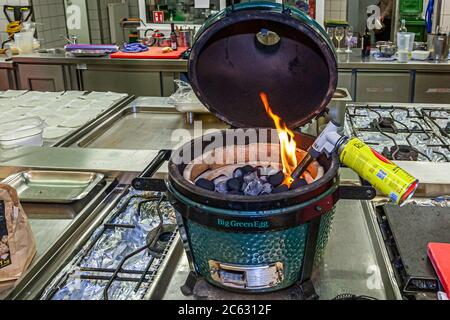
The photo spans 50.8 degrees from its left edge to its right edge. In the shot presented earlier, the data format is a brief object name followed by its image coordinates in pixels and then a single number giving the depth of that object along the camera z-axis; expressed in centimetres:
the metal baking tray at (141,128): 219
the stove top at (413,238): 102
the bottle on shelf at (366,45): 414
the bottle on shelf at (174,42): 446
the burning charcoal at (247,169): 117
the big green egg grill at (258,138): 90
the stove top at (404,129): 192
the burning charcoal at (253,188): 107
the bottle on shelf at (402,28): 411
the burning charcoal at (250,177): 113
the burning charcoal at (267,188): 107
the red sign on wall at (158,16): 587
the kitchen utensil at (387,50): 404
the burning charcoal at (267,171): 121
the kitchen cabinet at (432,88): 386
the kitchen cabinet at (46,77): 440
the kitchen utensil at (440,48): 386
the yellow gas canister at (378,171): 95
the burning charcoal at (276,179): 112
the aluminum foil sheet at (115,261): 108
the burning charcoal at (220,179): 117
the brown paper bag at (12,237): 106
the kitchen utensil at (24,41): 452
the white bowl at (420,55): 390
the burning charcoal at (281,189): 100
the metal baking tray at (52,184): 150
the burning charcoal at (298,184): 100
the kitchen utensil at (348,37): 432
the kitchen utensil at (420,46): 423
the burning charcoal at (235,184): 108
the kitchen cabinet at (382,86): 390
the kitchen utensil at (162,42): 470
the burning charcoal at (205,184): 105
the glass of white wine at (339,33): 423
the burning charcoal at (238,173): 116
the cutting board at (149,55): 418
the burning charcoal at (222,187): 110
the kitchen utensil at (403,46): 390
